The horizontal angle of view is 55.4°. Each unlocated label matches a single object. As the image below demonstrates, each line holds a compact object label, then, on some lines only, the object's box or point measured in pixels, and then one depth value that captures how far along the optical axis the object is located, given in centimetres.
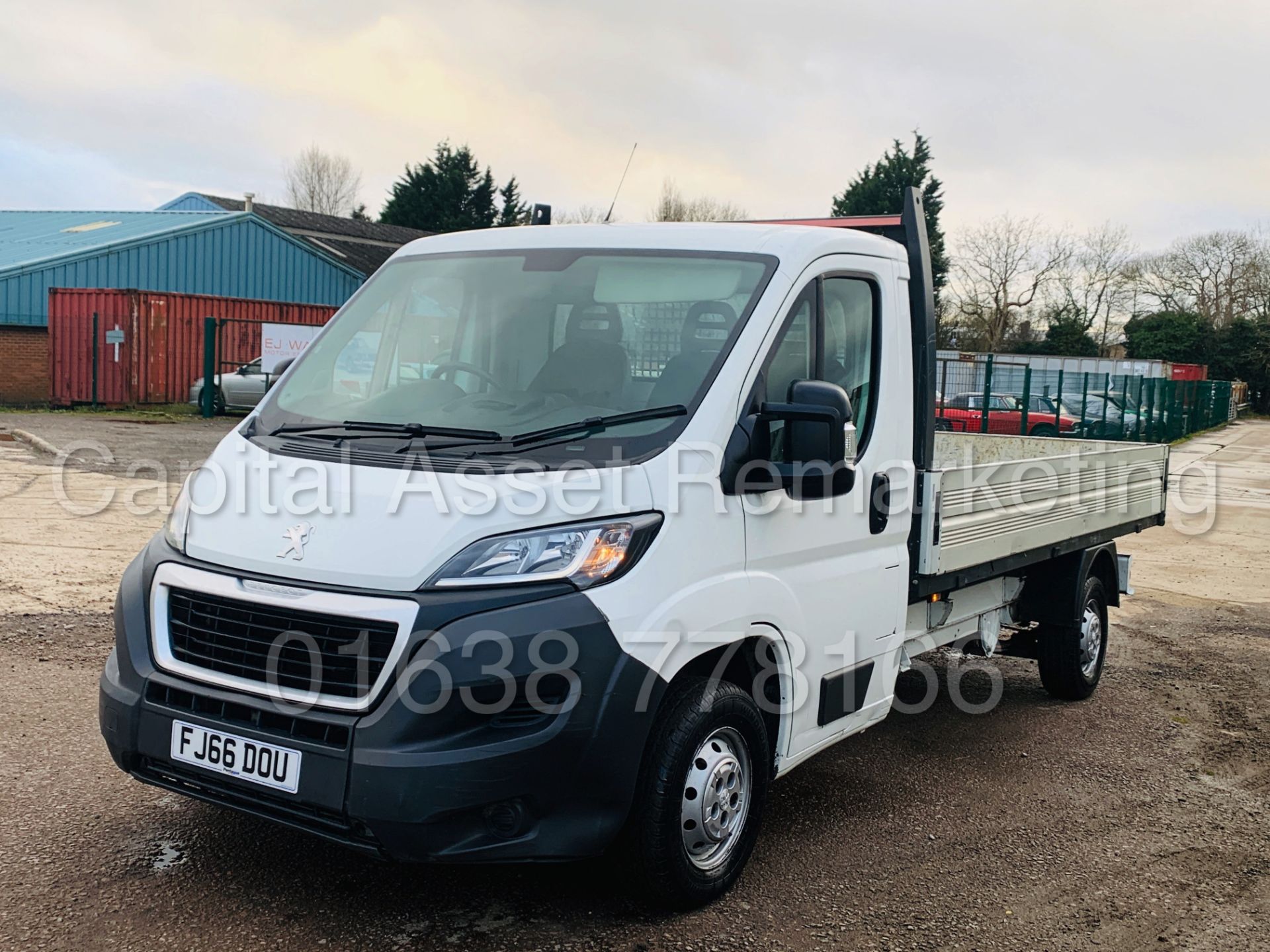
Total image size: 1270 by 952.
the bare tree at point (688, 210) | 4698
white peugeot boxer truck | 332
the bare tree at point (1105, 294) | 6462
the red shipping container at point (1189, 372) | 5494
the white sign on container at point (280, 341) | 2681
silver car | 2672
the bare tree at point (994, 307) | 5984
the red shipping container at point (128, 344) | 2778
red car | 2370
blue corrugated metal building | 3148
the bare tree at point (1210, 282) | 6469
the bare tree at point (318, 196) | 7588
